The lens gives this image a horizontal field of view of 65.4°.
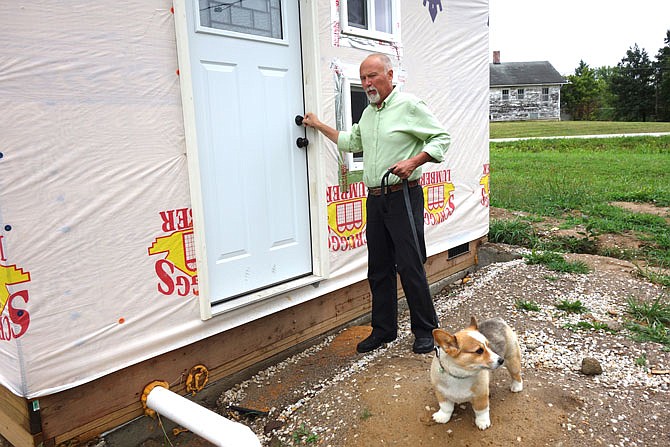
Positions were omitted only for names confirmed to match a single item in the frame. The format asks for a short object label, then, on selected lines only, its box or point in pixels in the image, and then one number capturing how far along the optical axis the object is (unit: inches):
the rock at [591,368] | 131.5
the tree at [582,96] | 2069.4
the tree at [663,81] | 1608.0
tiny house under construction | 94.1
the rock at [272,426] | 119.0
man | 132.5
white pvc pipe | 90.7
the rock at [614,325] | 161.6
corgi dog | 97.7
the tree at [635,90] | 1763.0
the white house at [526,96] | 1873.8
